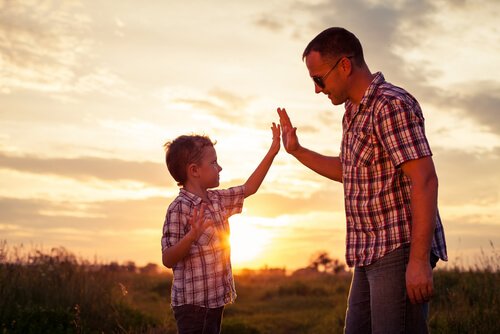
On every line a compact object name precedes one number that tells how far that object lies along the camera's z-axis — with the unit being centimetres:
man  358
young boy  463
